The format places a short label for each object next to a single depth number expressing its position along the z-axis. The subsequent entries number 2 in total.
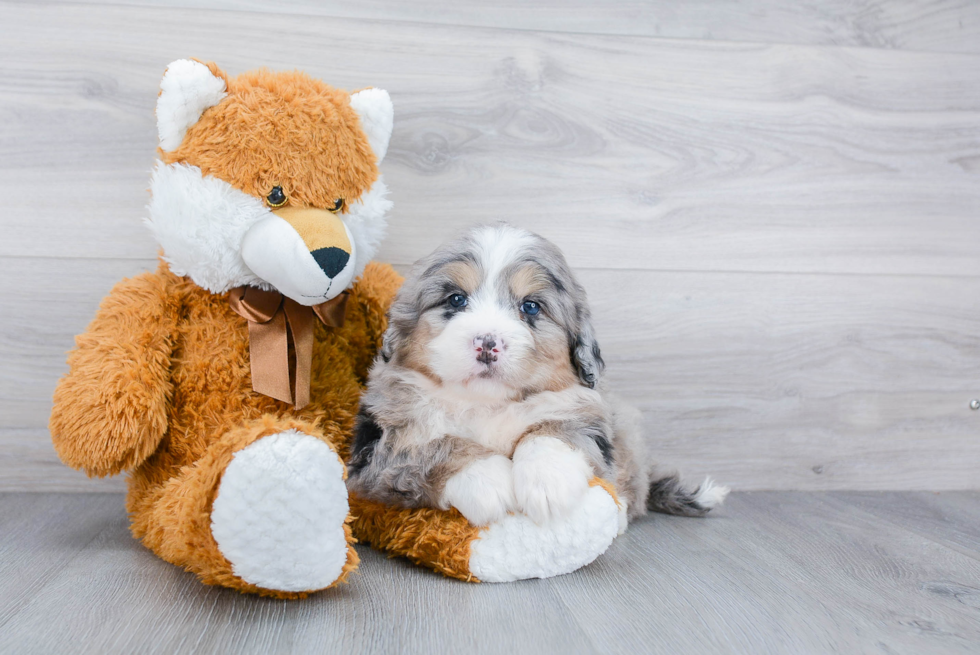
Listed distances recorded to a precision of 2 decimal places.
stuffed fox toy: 1.19
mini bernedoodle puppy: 1.26
